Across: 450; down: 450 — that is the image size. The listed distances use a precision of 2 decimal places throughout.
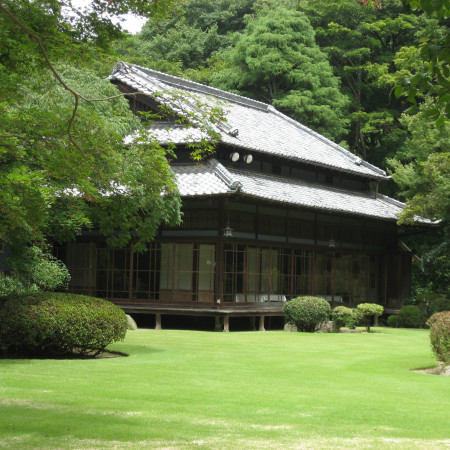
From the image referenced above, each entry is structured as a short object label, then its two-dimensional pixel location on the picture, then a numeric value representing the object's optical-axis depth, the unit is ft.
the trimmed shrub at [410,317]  100.53
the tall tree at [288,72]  133.69
